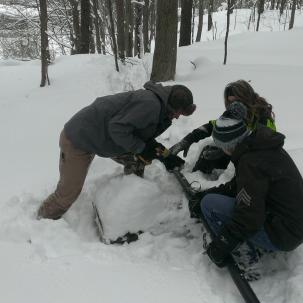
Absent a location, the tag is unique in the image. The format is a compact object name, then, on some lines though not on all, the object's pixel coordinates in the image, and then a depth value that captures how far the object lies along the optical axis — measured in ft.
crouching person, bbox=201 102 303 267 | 8.13
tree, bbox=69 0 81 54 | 44.57
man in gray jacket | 10.15
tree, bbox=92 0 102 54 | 44.80
